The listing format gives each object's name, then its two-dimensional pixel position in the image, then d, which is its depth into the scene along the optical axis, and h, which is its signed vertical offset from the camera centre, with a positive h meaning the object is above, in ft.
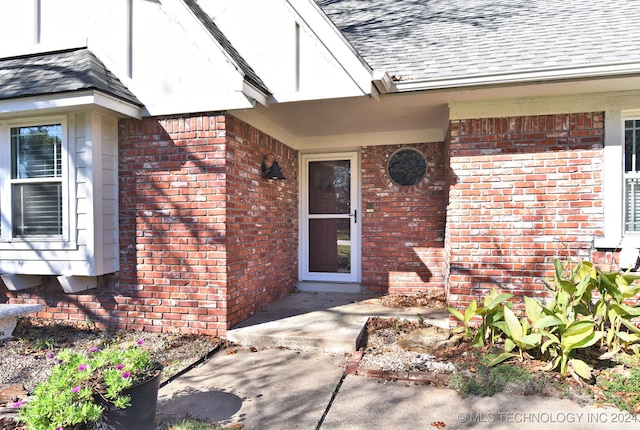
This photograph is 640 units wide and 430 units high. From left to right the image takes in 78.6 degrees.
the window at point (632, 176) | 14.03 +1.30
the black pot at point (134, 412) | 8.20 -4.25
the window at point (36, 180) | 14.92 +1.27
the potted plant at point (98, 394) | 7.43 -3.68
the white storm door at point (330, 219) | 21.29 -0.35
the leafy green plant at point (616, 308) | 11.48 -2.88
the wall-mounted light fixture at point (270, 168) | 17.40 +2.00
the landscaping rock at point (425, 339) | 13.30 -4.55
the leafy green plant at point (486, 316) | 12.41 -3.38
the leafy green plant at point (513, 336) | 11.64 -3.69
